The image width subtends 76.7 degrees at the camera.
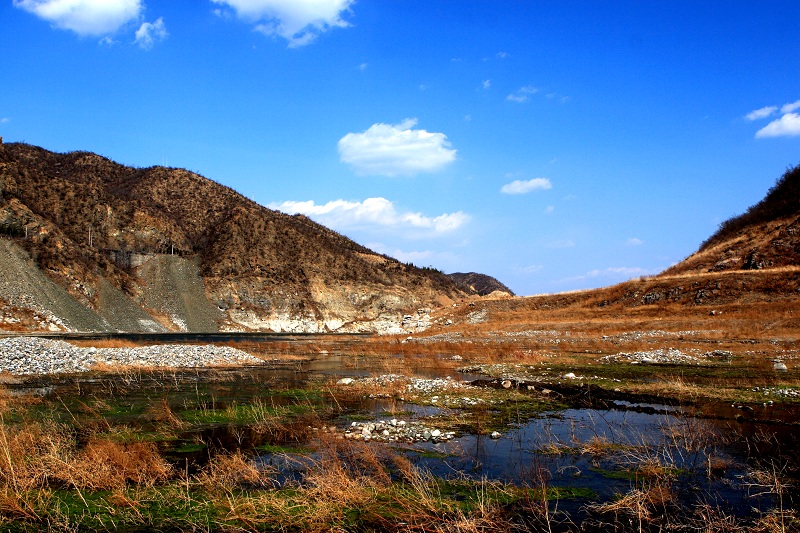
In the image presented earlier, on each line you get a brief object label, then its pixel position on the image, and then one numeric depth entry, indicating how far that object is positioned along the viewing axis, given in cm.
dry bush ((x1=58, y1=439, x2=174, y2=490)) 1007
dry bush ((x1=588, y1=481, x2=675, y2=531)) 891
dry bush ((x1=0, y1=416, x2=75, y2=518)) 881
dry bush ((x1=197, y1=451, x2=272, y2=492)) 1010
